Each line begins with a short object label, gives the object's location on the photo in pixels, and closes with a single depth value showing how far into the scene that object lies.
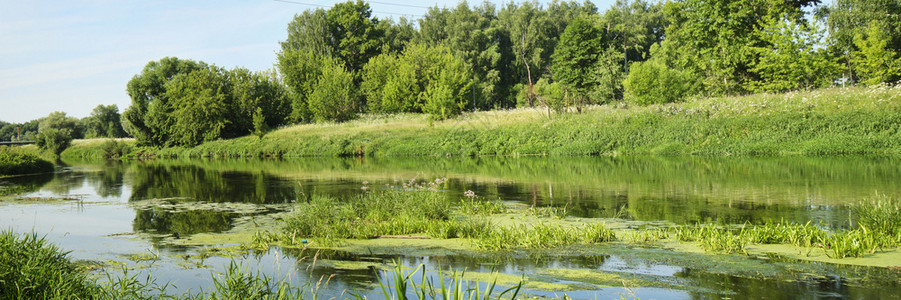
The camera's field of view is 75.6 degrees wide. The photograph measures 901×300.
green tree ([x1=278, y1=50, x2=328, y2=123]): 61.44
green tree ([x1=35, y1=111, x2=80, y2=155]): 66.88
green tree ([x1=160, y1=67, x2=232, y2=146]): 57.06
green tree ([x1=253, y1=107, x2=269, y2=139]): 55.00
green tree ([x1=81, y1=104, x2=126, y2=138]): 100.38
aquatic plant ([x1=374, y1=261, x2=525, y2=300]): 5.85
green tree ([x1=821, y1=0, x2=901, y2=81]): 43.53
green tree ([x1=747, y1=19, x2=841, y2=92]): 37.31
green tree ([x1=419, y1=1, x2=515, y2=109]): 69.62
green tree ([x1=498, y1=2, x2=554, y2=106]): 70.38
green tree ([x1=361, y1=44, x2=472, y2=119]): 53.47
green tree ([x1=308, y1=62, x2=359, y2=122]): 56.53
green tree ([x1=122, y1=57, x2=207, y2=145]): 60.04
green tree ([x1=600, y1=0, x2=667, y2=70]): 73.50
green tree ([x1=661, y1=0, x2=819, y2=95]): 40.19
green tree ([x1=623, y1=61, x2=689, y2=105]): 40.41
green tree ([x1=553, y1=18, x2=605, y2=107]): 61.19
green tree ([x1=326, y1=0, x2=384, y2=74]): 70.25
